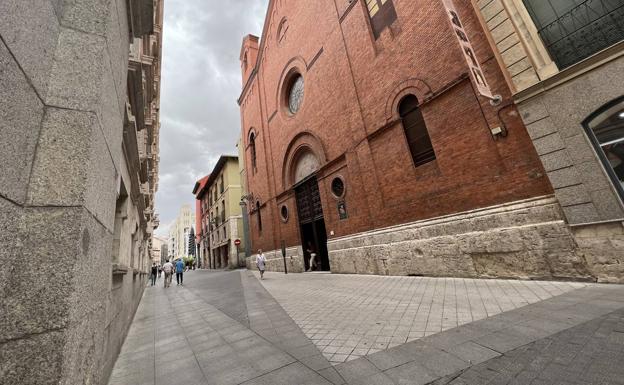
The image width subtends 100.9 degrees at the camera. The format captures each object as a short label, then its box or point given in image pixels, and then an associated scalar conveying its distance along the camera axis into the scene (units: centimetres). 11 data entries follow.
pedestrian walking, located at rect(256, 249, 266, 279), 1274
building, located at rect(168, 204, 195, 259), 9748
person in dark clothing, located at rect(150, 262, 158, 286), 1896
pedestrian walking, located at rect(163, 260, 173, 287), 1498
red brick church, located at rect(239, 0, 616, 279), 588
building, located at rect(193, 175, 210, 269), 4100
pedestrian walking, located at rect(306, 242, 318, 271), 1338
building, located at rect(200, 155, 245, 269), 2720
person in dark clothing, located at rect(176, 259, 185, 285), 1558
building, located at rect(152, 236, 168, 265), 6569
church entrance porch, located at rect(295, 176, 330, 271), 1359
